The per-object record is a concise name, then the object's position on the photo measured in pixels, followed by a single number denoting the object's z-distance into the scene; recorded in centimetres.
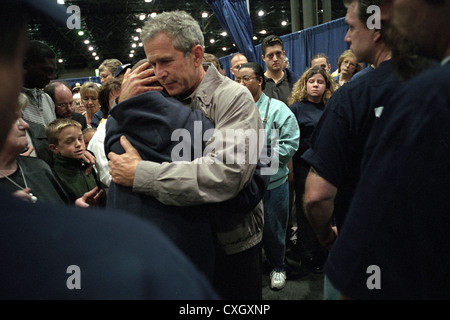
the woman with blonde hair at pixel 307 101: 237
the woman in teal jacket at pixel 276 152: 159
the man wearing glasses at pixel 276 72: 309
